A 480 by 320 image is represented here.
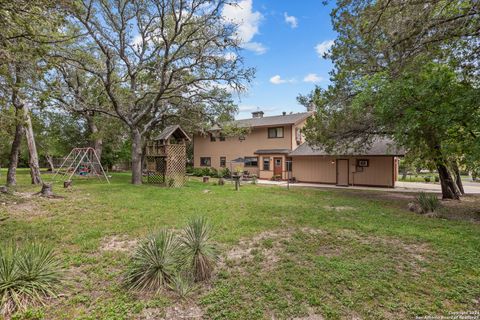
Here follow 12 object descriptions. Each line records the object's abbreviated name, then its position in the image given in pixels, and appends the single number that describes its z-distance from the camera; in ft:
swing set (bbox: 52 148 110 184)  69.00
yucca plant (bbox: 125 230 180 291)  11.23
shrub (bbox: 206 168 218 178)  82.41
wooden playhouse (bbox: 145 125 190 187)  50.55
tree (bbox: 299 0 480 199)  20.58
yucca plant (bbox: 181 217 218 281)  12.11
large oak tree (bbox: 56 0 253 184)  42.09
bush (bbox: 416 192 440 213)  28.58
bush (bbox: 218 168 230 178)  79.26
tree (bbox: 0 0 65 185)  15.03
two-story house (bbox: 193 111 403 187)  58.75
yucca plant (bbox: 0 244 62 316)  9.35
